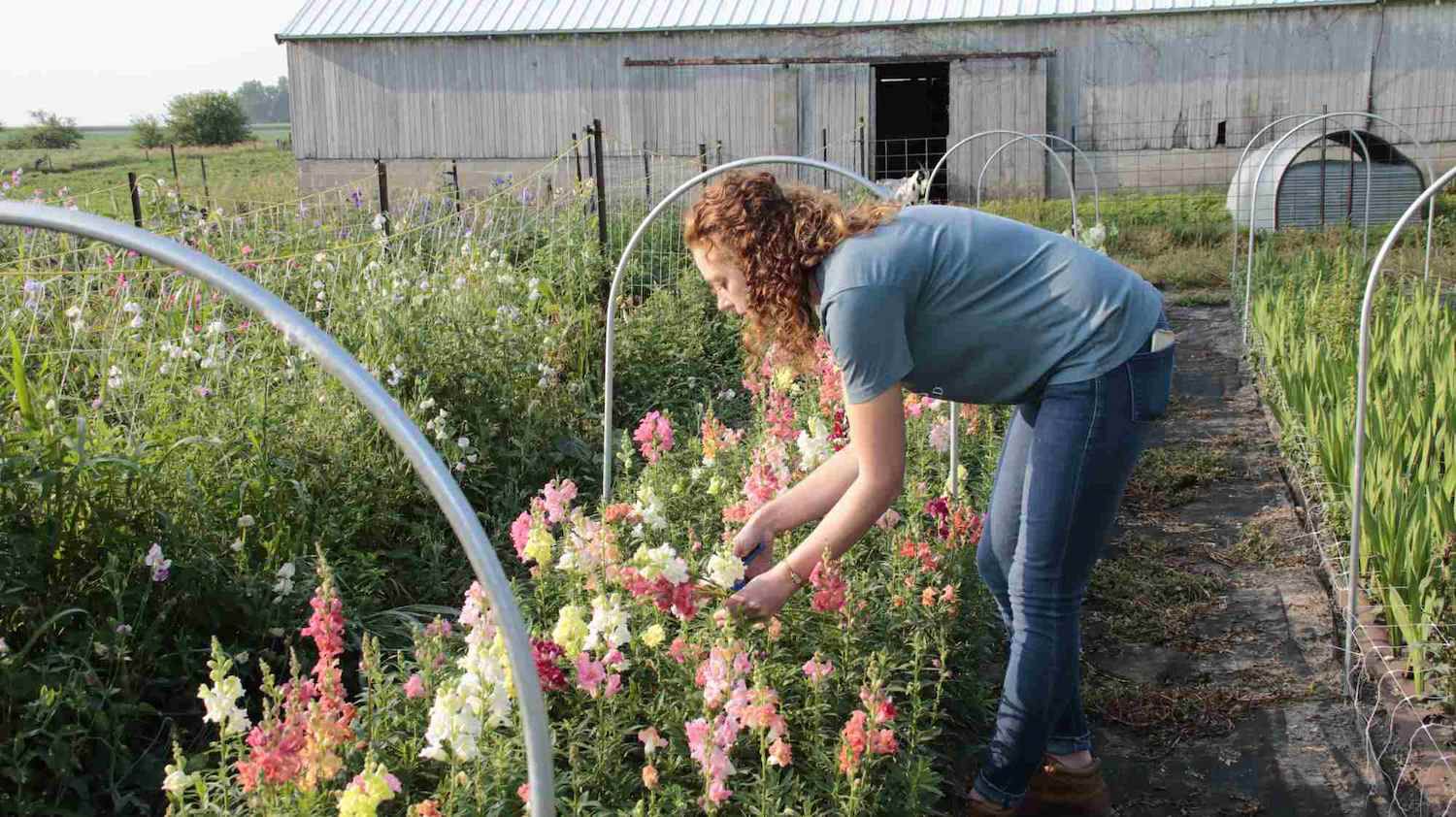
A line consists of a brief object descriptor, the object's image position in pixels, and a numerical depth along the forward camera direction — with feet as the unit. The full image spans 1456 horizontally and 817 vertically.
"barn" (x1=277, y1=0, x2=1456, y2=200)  48.96
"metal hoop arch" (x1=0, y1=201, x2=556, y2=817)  4.58
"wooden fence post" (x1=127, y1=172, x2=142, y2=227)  20.30
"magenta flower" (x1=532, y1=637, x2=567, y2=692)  7.12
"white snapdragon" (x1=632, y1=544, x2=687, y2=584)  7.19
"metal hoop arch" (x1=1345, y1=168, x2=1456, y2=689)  9.59
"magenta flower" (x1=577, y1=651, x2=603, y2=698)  7.18
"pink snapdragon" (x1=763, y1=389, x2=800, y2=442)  12.23
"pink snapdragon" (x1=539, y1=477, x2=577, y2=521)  8.76
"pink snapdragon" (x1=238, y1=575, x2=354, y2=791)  6.06
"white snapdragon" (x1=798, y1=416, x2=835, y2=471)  11.00
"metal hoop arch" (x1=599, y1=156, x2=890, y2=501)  11.66
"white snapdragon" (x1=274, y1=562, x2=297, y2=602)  9.83
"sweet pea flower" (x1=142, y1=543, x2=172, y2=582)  9.14
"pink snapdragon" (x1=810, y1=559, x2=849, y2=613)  7.89
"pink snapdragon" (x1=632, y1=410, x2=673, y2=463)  11.12
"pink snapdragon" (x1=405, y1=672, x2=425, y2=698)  6.91
